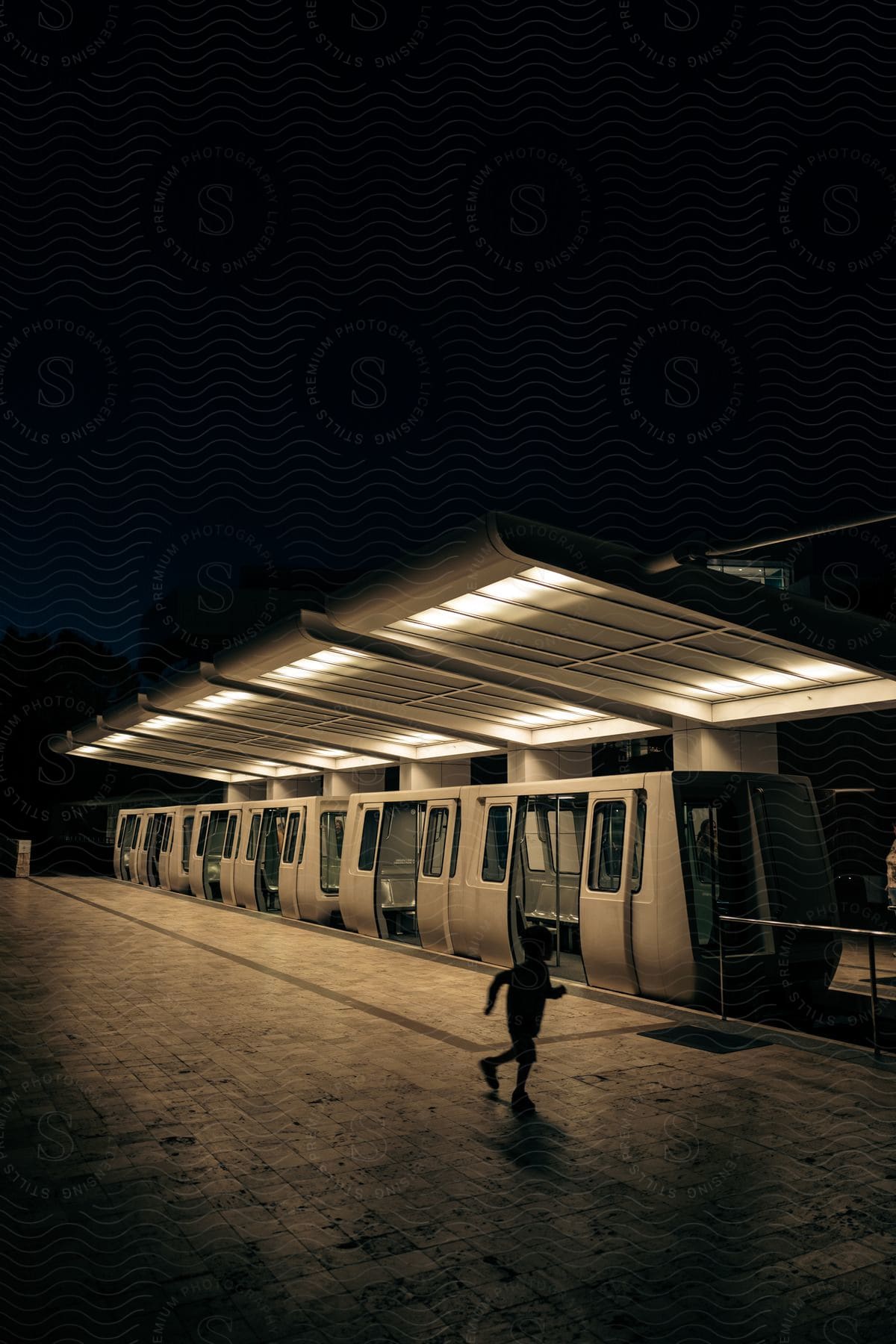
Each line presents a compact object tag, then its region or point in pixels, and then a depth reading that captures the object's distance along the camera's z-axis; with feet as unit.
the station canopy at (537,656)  30.48
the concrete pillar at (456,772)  67.82
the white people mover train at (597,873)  31.45
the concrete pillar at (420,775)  70.85
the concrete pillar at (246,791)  105.91
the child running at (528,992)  23.12
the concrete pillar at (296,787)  93.71
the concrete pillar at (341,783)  83.61
